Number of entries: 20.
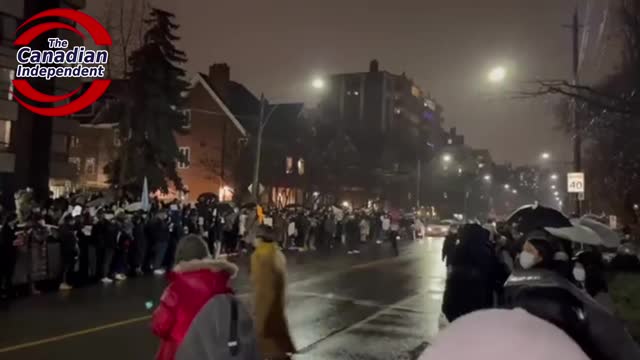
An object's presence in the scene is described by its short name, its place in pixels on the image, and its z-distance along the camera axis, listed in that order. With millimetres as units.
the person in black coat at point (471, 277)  7480
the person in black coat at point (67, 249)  16328
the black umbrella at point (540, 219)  7406
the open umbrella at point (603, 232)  8125
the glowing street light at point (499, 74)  11664
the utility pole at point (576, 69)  21562
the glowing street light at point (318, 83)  29203
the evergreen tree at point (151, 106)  38438
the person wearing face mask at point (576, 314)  2670
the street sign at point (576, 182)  22734
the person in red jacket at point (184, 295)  4129
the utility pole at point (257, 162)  29141
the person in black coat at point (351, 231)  36438
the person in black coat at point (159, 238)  19969
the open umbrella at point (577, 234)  6952
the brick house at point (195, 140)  52938
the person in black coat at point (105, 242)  17669
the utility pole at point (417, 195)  68938
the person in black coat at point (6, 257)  14234
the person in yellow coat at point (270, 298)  8414
